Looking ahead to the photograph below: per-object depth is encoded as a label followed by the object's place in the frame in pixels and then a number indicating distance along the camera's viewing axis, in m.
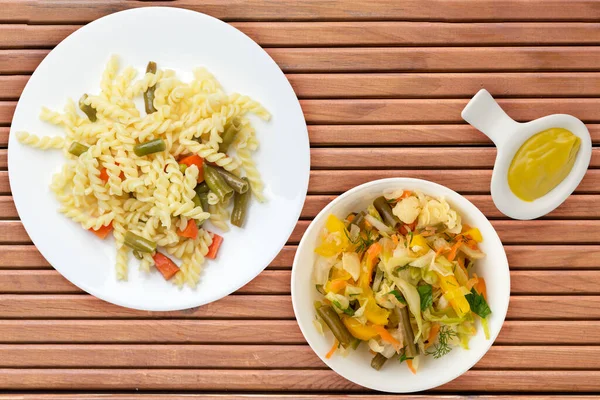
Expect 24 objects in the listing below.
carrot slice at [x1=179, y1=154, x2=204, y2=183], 1.04
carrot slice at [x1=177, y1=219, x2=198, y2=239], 1.04
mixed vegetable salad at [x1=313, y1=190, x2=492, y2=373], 1.00
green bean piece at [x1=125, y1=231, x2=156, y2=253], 1.03
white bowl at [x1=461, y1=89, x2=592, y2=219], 1.06
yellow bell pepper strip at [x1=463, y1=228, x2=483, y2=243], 1.03
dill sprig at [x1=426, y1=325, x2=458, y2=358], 1.03
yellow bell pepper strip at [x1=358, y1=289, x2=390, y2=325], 1.01
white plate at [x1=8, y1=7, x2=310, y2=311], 1.04
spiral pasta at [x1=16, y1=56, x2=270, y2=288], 1.02
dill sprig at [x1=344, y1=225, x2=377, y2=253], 1.02
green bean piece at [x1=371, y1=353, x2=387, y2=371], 1.04
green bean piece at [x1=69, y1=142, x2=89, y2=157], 1.03
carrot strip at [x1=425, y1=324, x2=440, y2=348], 1.03
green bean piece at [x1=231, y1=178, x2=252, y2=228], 1.05
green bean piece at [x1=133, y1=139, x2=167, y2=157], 1.02
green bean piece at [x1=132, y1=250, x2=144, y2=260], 1.04
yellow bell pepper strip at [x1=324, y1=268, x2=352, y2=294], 1.01
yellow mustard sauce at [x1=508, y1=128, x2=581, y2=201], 1.06
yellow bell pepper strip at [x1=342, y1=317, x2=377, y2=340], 1.02
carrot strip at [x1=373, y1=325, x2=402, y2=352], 1.02
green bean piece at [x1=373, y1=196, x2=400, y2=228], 1.02
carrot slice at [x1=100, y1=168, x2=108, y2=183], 1.03
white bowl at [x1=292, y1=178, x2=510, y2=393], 1.02
